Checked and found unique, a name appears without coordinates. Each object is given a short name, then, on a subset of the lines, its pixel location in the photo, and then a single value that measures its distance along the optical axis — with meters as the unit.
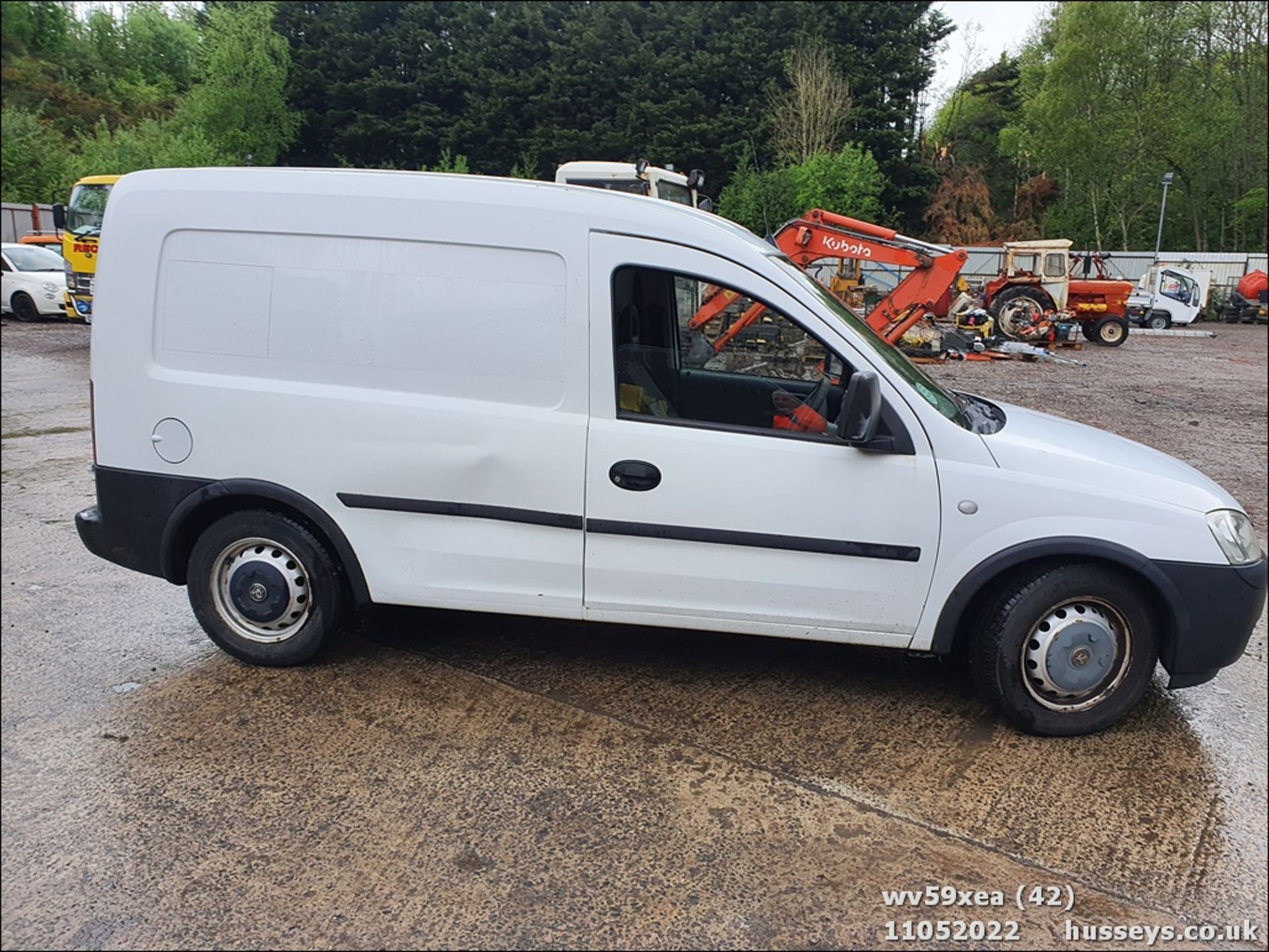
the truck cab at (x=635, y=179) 14.08
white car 19.72
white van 3.44
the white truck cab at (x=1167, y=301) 27.70
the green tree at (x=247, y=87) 41.09
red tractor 21.97
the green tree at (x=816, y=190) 33.81
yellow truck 17.41
